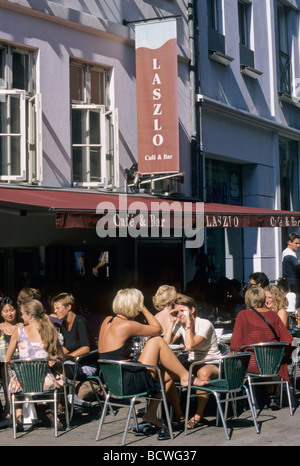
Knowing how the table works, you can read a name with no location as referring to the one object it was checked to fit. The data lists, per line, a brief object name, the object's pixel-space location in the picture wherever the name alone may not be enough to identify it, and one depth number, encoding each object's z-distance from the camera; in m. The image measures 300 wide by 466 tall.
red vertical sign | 13.06
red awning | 9.14
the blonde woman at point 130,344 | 7.71
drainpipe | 15.33
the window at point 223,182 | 16.81
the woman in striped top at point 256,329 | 8.70
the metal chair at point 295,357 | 9.25
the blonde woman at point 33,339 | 8.00
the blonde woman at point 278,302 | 9.54
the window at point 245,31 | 18.05
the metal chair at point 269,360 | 8.41
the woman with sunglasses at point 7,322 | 8.83
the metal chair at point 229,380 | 7.60
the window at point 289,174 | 20.19
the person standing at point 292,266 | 13.38
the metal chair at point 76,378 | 8.42
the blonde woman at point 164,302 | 9.07
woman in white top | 8.21
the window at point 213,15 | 16.62
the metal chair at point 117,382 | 7.39
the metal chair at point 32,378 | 7.58
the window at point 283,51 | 19.91
